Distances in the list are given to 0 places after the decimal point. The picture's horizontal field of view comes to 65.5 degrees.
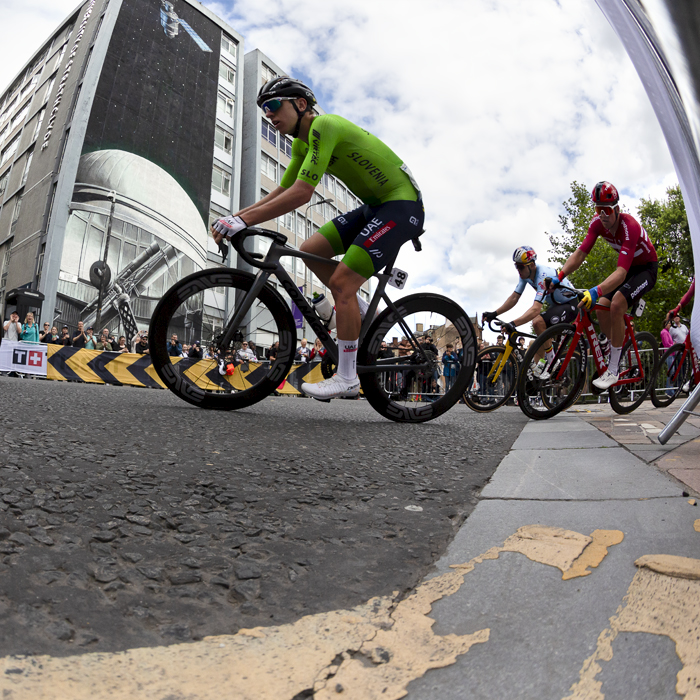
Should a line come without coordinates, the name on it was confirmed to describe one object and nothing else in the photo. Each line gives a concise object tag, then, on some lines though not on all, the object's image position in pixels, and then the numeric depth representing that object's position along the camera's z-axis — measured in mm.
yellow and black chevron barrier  11961
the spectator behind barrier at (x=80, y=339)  13638
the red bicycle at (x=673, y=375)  5914
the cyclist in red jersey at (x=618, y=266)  4660
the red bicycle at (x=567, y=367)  5145
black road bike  3479
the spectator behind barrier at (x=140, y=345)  13555
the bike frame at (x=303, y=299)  3521
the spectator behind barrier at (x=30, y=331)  12945
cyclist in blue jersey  6176
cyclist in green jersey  3365
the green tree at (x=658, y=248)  19641
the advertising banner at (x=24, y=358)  11922
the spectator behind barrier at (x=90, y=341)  13898
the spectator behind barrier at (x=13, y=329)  12804
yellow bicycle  6129
